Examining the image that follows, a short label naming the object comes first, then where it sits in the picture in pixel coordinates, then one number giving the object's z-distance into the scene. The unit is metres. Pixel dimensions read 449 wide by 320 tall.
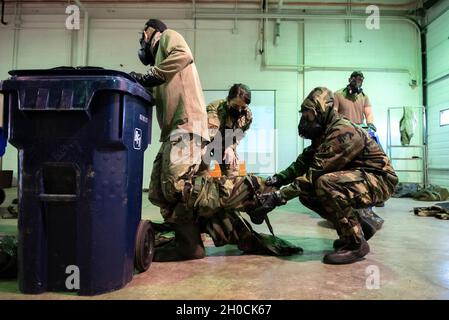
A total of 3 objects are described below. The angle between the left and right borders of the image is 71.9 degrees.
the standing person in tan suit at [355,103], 3.99
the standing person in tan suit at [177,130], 1.64
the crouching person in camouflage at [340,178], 1.67
